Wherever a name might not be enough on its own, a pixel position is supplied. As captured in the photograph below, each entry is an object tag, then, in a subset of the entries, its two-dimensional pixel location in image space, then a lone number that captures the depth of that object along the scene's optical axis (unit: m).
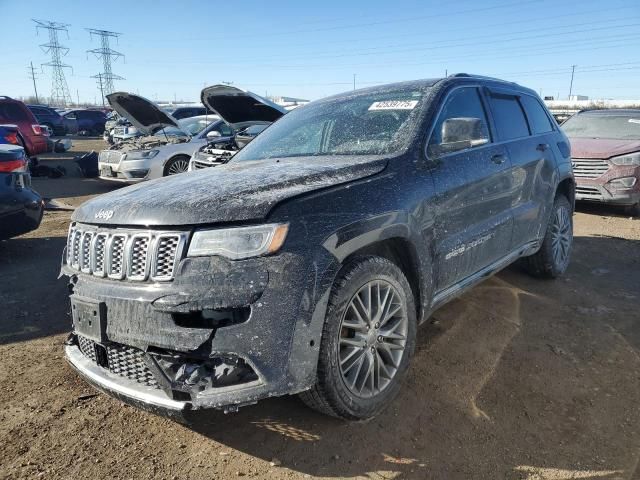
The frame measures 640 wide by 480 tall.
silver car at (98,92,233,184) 9.45
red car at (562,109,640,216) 8.02
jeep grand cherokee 2.13
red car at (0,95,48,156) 13.41
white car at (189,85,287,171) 7.88
